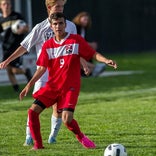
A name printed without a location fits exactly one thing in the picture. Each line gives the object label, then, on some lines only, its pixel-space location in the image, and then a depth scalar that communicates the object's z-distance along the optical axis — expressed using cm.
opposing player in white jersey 1877
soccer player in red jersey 1759
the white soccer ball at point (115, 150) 1602
